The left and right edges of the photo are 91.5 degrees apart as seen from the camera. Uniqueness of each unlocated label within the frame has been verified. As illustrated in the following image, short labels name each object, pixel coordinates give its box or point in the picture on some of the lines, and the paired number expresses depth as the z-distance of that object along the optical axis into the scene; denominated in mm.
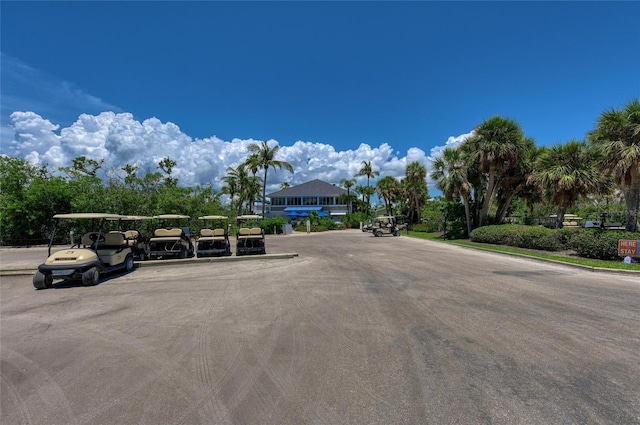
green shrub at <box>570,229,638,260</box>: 11836
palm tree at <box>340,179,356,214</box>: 55888
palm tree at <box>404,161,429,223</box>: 39531
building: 54375
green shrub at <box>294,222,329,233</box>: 41928
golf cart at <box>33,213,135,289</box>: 8695
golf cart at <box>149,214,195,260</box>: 13328
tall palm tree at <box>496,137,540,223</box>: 22766
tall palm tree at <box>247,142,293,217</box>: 39344
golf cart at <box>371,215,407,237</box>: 31797
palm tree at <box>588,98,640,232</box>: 12752
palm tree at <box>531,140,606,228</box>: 17125
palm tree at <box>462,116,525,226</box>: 21781
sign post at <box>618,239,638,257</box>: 11125
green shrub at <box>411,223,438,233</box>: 35956
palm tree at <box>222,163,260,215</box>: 43156
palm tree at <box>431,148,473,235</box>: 24125
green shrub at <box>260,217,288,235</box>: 36491
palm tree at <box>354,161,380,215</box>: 56575
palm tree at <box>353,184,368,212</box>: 58634
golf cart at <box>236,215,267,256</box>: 14387
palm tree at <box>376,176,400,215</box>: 53050
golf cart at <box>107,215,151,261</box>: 13214
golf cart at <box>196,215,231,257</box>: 13800
